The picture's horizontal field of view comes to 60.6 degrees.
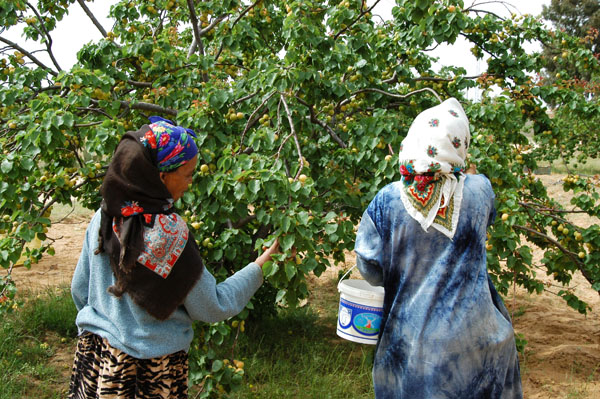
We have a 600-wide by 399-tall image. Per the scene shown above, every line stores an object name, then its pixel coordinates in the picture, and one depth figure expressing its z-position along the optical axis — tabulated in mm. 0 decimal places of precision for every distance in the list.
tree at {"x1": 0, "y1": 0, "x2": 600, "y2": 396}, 2578
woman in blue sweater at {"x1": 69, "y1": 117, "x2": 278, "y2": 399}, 1524
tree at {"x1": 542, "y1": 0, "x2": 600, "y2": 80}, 27812
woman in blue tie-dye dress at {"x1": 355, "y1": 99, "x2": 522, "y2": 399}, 1677
